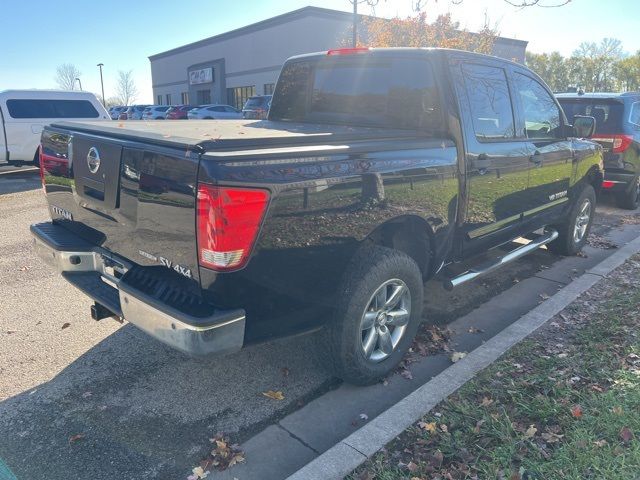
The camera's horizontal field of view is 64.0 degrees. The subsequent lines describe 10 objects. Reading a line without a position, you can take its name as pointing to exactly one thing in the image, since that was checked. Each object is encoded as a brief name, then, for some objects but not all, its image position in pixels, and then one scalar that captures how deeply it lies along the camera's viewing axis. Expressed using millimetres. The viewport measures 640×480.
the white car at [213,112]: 26953
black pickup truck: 2400
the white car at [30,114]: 11820
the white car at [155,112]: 31314
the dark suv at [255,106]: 22191
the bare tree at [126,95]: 92312
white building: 32188
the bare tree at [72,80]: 88062
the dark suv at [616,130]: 8141
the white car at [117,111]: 36406
